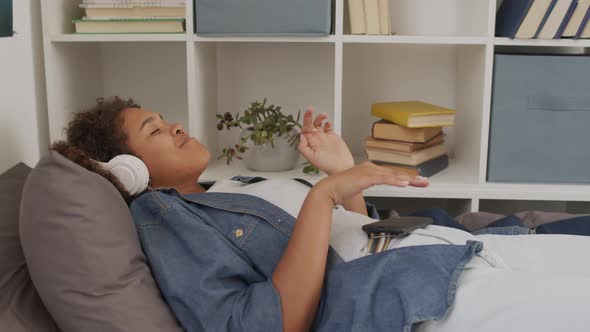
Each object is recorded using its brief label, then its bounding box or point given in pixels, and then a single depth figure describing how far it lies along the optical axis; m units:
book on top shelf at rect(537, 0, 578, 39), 1.89
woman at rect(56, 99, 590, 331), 1.09
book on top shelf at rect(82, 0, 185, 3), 2.00
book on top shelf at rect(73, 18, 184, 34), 2.00
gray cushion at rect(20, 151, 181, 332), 1.03
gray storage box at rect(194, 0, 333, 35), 1.90
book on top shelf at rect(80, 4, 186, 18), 2.00
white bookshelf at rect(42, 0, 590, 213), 2.19
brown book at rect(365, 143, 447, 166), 2.06
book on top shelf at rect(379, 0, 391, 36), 1.99
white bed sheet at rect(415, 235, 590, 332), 1.01
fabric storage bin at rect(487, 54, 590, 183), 1.96
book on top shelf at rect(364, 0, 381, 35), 1.98
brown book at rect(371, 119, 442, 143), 2.06
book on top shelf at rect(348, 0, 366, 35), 1.98
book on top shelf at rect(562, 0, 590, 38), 1.89
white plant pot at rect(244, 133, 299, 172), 2.15
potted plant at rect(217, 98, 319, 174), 2.12
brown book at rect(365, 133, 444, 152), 2.06
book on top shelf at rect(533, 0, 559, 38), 1.89
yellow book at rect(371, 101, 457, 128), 2.02
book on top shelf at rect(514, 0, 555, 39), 1.90
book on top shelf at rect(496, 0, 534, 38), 1.92
